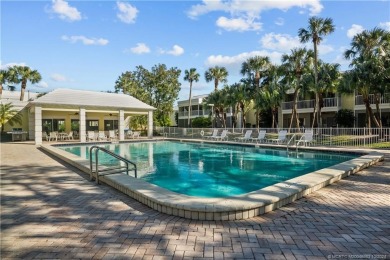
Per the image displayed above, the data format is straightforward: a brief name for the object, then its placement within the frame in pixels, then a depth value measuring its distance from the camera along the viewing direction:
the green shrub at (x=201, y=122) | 38.17
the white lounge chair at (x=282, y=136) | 17.14
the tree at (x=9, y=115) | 24.52
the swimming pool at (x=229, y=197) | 4.36
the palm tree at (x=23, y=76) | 39.44
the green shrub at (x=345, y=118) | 25.56
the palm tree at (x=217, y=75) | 34.19
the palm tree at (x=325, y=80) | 22.10
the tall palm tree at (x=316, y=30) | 21.17
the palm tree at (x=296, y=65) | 24.02
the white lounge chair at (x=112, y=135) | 24.61
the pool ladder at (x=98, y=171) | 6.77
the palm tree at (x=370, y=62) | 17.08
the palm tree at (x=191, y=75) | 37.91
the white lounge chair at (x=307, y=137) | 15.30
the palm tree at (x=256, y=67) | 27.28
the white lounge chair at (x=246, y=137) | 19.50
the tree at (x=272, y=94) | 25.30
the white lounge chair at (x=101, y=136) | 23.28
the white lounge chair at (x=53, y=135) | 22.66
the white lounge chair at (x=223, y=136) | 21.42
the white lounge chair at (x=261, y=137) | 18.41
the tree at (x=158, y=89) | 36.72
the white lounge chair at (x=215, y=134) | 22.61
